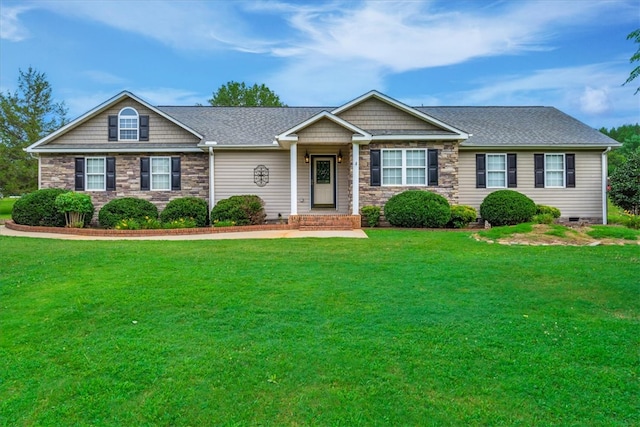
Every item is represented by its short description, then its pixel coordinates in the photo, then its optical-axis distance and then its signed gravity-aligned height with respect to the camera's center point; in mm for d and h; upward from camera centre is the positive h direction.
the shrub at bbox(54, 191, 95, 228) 14203 +318
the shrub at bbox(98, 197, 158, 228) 14555 +139
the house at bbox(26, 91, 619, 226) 16156 +1990
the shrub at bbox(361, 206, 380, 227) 14594 +0
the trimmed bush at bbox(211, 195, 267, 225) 14602 +177
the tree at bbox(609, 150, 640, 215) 16228 +1079
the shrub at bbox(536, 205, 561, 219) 15523 +73
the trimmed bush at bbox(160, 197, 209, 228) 14930 +157
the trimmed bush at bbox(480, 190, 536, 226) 14469 +178
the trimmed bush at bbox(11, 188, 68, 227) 14664 +195
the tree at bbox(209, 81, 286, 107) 40531 +11991
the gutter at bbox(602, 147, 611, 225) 16266 +1064
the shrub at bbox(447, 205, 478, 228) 14203 -89
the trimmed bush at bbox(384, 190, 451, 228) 13781 +121
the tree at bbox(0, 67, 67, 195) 25594 +6326
